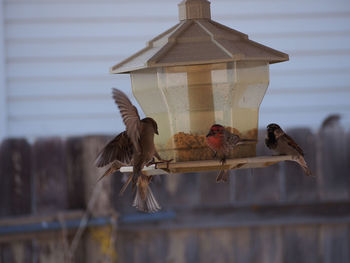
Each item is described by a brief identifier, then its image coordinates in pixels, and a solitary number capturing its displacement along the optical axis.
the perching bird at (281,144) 7.37
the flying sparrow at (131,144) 6.68
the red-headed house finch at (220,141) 6.85
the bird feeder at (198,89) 7.33
